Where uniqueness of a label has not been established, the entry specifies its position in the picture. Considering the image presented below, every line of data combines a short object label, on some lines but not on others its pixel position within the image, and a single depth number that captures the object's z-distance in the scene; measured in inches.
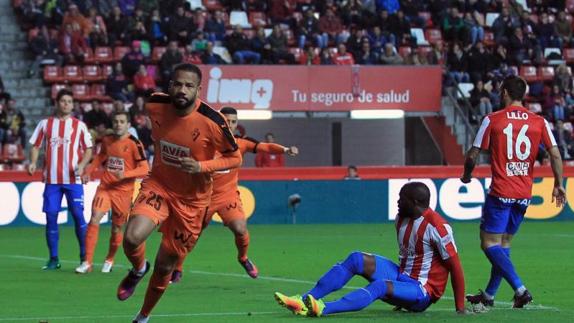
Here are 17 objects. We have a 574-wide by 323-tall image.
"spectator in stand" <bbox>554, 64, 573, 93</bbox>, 1380.4
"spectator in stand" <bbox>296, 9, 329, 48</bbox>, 1382.9
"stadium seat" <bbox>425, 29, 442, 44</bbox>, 1449.3
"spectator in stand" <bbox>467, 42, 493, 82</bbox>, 1370.6
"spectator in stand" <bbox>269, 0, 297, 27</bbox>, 1417.3
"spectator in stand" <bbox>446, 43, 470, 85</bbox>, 1366.9
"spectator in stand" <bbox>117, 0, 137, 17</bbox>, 1385.3
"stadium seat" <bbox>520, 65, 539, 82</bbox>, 1419.8
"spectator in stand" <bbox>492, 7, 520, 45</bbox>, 1441.9
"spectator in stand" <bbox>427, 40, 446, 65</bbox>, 1359.5
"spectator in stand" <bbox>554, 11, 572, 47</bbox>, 1470.2
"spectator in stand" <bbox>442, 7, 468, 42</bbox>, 1441.9
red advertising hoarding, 1278.3
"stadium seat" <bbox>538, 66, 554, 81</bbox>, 1424.7
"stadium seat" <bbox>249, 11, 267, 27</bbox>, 1417.3
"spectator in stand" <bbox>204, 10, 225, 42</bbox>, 1352.1
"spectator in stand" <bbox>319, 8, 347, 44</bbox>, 1401.3
